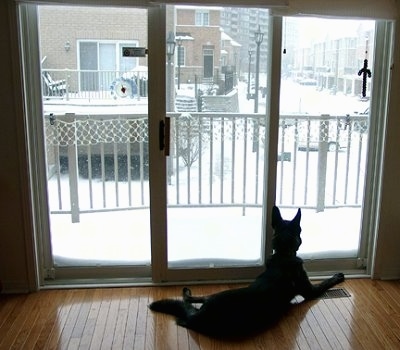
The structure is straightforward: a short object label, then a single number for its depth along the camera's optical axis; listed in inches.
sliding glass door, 108.8
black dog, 94.7
